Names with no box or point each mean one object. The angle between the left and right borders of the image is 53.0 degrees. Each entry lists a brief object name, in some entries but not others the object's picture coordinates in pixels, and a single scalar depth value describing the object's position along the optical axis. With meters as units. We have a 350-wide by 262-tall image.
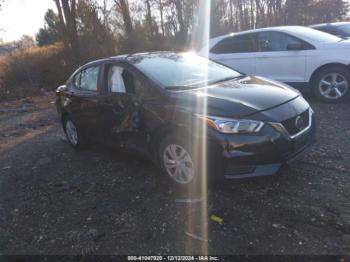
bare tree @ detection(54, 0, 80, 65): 16.55
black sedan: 3.51
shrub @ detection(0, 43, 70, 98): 16.36
